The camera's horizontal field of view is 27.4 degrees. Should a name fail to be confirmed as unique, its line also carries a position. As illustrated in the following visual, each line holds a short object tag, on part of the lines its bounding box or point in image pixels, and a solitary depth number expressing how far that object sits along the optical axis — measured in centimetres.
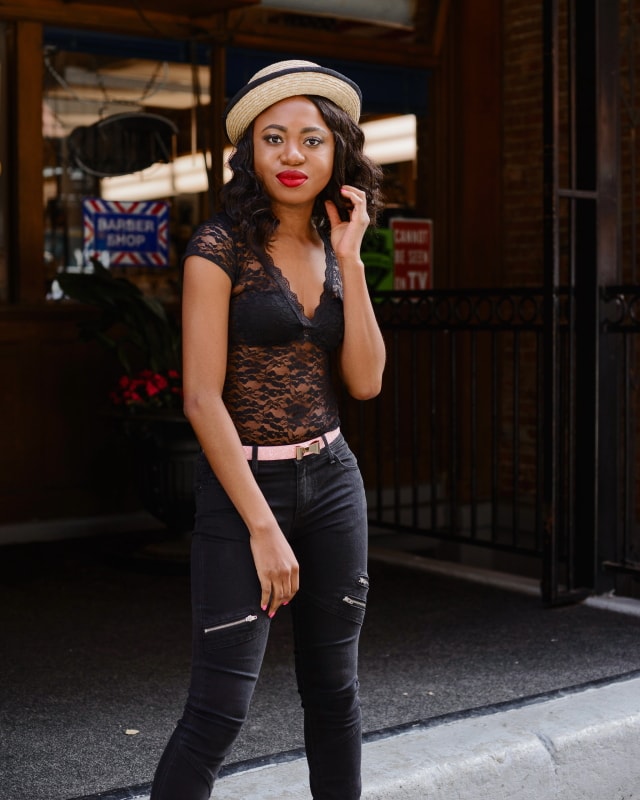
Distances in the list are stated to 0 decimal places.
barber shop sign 738
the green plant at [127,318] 659
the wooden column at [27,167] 706
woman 273
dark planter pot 657
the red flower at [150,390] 663
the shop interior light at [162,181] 745
